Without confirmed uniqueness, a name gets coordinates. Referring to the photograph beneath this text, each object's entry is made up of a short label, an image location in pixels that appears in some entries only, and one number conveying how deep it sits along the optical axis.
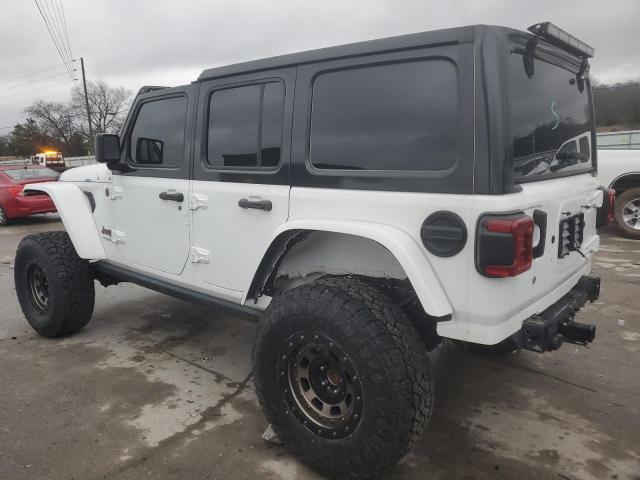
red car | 11.18
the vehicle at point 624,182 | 7.80
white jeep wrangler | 2.05
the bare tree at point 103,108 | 56.89
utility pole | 35.64
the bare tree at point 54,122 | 57.59
